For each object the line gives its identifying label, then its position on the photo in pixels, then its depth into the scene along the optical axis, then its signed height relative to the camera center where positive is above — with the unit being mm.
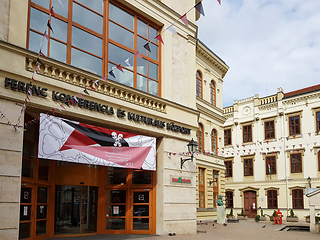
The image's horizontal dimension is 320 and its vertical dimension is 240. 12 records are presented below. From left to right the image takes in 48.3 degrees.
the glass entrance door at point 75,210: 12797 -1229
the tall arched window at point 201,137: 28242 +3098
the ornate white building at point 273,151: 35500 +2754
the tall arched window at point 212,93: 30891 +7220
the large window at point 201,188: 27512 -877
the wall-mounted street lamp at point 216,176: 27894 +50
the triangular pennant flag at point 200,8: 8797 +4124
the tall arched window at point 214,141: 30606 +3083
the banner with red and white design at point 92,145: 10109 +999
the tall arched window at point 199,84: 28256 +7360
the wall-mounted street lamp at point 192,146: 14325 +1213
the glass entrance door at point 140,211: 13672 -1322
